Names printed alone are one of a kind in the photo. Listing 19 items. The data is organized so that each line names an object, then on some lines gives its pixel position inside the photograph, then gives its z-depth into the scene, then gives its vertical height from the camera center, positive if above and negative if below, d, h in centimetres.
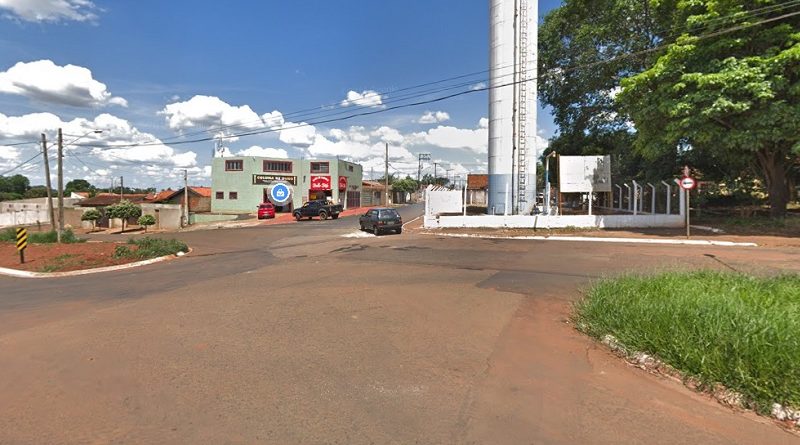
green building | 5300 +358
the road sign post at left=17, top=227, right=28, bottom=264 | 1709 -121
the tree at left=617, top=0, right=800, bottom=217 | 1634 +466
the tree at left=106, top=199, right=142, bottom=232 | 3969 -2
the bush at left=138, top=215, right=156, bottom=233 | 3816 -92
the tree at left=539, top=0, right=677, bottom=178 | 2855 +974
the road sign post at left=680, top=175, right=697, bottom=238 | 1770 +94
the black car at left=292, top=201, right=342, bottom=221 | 4009 -14
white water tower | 2738 +649
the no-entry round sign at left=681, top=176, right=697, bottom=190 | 1770 +94
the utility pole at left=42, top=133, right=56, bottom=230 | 2866 +192
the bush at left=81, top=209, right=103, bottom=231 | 4241 -48
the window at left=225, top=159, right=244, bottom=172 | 5281 +527
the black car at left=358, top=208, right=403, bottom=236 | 2449 -73
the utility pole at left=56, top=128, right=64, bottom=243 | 2795 +185
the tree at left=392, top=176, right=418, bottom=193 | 9166 +515
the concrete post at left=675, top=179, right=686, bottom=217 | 2217 +16
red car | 4431 -12
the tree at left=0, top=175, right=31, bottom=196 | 11288 +696
